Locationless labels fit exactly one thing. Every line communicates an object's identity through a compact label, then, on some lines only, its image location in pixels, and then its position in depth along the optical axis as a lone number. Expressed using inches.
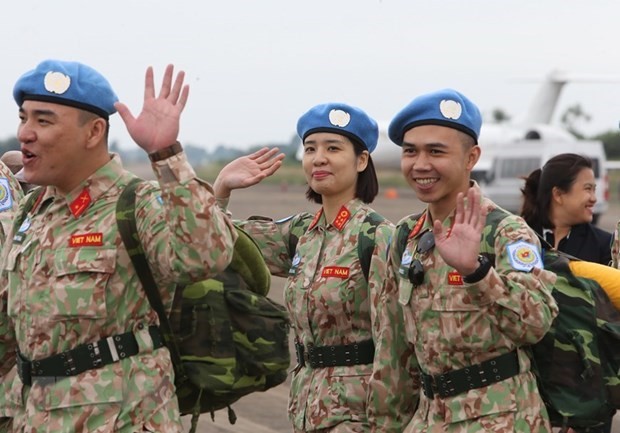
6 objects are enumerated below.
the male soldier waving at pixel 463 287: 273.3
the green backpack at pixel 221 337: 287.7
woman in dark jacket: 456.5
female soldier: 359.3
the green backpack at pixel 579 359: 294.8
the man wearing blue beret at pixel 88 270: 263.9
